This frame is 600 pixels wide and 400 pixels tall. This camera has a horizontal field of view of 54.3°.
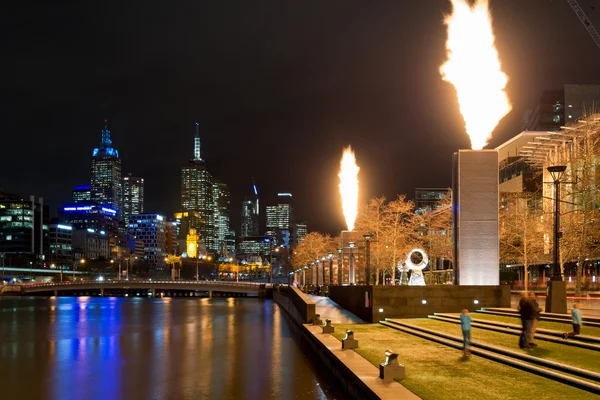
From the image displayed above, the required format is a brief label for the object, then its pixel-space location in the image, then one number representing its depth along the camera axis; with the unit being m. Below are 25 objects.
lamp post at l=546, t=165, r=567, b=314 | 27.36
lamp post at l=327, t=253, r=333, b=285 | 71.71
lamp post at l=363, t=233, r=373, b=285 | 45.25
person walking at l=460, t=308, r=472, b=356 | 20.31
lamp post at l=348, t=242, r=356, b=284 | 61.94
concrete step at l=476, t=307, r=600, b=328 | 23.49
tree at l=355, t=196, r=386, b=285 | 75.88
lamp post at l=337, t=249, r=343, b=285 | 64.61
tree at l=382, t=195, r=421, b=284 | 71.21
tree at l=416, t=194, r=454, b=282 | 76.75
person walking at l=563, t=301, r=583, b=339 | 20.48
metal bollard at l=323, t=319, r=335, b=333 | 30.17
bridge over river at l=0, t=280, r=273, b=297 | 127.94
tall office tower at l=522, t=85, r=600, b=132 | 135.50
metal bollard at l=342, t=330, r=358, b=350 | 23.42
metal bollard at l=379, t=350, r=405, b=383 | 16.42
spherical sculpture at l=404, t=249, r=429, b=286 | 40.12
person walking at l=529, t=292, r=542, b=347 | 20.00
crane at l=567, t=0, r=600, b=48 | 132.11
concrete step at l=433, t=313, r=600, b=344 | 19.82
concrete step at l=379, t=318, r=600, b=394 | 15.09
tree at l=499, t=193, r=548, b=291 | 59.27
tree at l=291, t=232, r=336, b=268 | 120.06
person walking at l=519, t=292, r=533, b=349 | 20.03
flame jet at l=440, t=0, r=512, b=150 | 35.16
